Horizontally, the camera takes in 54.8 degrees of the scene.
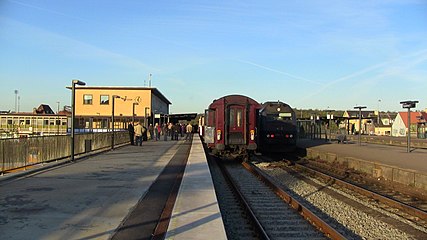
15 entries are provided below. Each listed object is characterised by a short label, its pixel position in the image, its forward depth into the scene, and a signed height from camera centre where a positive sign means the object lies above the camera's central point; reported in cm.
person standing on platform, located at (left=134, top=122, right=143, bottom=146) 2678 -62
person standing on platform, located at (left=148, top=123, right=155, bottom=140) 4064 -86
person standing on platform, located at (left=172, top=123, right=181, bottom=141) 4007 -92
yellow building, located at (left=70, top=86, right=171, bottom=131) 6072 +290
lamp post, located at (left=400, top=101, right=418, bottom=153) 2060 +96
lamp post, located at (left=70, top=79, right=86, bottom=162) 1546 +74
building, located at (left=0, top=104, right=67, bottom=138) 4472 +2
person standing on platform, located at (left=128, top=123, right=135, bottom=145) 2788 -68
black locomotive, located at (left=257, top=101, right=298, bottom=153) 2277 -34
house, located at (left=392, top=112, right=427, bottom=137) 7269 +3
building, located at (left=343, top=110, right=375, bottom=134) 8188 +1
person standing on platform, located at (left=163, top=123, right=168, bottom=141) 3767 -79
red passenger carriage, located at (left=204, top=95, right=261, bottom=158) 1864 -1
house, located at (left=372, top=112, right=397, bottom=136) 8864 -21
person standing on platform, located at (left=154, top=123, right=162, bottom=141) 3725 -82
